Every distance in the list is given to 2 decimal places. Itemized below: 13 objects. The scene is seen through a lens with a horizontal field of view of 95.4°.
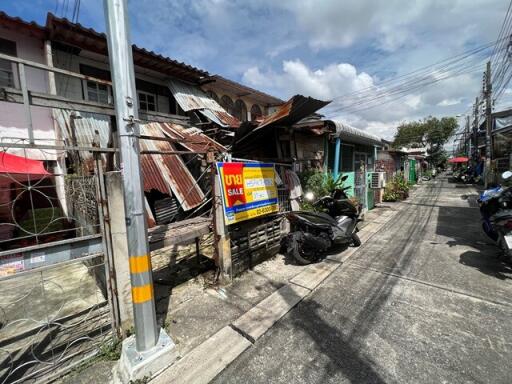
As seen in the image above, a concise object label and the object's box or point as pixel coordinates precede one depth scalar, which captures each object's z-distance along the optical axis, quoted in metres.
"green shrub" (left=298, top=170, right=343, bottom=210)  6.64
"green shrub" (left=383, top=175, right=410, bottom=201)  11.66
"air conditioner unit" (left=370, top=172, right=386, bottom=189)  10.18
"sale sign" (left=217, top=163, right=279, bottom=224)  3.82
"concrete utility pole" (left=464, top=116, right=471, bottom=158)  32.30
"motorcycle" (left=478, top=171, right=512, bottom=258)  3.84
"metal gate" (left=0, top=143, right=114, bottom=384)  2.19
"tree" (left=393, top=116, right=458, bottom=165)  35.69
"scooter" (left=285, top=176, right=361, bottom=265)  4.55
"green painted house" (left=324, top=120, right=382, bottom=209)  7.36
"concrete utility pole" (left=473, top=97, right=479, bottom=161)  23.85
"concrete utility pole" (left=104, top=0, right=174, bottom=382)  2.10
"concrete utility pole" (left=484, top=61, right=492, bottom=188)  13.38
